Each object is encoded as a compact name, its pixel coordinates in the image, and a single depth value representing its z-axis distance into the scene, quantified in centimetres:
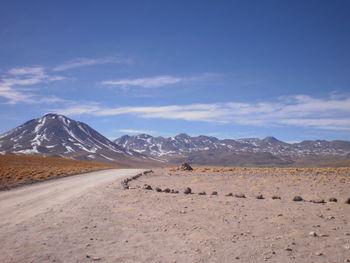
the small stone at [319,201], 1594
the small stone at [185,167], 5396
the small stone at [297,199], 1664
